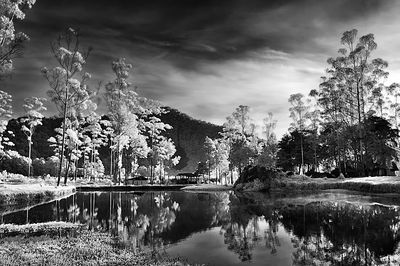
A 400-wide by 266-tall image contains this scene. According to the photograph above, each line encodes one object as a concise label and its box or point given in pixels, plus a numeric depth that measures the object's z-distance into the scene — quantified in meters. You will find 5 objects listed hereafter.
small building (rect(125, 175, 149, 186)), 64.44
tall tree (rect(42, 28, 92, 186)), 38.88
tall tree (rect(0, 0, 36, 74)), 21.85
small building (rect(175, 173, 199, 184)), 70.16
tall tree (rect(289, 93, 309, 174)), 59.84
